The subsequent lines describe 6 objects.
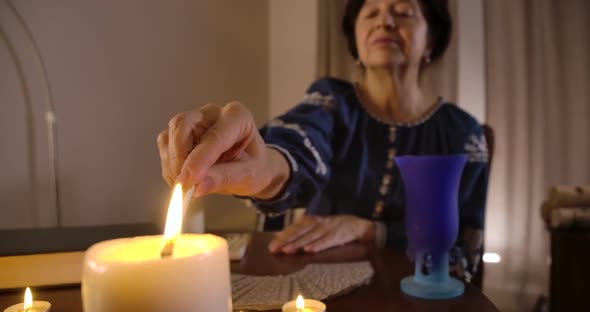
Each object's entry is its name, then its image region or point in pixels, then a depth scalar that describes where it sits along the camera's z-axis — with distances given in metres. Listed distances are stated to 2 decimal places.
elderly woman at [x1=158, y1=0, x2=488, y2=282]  0.86
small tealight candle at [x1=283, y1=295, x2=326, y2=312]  0.38
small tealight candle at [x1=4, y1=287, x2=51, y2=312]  0.40
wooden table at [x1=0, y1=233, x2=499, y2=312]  0.48
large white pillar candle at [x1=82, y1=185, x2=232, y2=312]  0.24
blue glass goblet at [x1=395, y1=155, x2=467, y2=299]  0.55
